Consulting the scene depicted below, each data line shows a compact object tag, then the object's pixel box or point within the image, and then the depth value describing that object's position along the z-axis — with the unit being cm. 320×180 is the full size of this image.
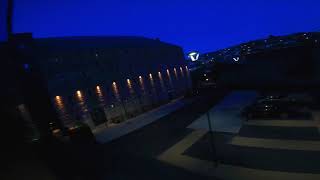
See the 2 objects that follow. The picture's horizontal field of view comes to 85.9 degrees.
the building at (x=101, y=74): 1865
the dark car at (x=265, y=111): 1450
